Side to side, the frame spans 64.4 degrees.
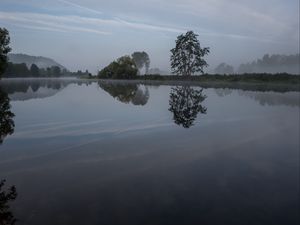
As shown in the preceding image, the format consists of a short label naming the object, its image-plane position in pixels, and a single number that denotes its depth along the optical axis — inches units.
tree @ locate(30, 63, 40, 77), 5702.5
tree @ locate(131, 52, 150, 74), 5535.3
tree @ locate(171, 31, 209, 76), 3058.5
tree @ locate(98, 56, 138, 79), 3537.9
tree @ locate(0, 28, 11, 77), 1858.0
